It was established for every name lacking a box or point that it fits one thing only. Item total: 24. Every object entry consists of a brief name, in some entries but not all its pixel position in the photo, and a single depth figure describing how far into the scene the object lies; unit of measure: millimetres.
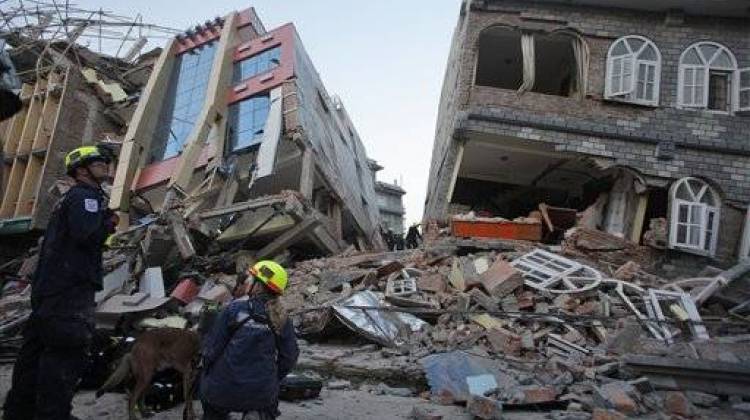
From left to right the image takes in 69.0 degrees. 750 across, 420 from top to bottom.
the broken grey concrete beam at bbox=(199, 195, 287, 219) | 11773
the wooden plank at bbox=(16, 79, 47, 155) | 16578
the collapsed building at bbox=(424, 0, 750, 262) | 12094
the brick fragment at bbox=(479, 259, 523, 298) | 8711
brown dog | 4602
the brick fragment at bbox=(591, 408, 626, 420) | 4777
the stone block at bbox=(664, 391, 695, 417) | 5449
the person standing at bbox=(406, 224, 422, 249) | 19000
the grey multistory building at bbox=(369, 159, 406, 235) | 40516
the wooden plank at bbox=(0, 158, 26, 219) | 15891
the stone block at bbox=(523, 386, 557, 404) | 5457
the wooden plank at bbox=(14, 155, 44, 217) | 15555
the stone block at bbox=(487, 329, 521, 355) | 7152
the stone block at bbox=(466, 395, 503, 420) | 5020
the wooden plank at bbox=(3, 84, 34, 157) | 16953
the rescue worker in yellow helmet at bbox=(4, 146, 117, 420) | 3203
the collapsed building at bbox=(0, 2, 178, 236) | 15602
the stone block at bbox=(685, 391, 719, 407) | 5841
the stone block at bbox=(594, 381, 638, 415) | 5321
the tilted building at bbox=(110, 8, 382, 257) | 12509
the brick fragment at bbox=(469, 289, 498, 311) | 8195
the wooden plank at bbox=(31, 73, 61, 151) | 16203
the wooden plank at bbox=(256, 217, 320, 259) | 12312
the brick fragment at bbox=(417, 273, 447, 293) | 9023
